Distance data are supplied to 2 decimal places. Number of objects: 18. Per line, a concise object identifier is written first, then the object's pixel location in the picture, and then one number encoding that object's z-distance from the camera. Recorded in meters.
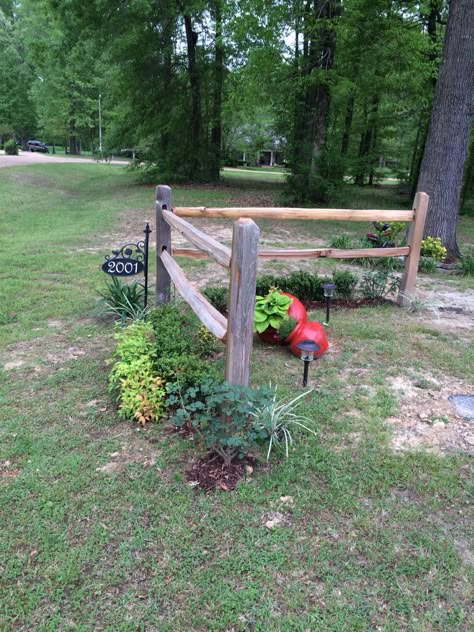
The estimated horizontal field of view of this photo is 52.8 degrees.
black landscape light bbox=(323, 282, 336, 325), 4.29
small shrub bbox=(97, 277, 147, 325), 4.37
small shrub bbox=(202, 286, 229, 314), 4.58
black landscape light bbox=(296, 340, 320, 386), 3.02
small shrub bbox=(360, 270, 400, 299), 5.30
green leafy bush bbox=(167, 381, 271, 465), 2.29
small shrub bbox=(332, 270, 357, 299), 5.25
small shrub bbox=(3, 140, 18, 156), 31.67
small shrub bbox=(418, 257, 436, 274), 7.08
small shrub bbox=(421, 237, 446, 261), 7.50
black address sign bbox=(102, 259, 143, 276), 4.05
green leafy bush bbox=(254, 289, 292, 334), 3.92
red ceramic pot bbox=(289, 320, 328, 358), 3.79
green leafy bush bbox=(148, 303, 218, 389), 2.81
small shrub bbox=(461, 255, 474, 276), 7.00
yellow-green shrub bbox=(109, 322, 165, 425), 2.86
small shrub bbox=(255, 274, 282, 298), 4.79
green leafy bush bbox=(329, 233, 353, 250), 8.10
